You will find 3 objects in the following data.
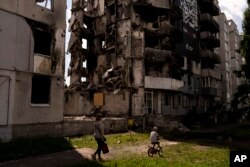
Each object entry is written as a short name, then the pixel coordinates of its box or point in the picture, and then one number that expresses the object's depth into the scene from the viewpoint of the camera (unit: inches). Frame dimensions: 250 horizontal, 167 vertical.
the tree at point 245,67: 845.2
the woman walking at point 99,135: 360.7
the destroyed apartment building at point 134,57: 936.2
